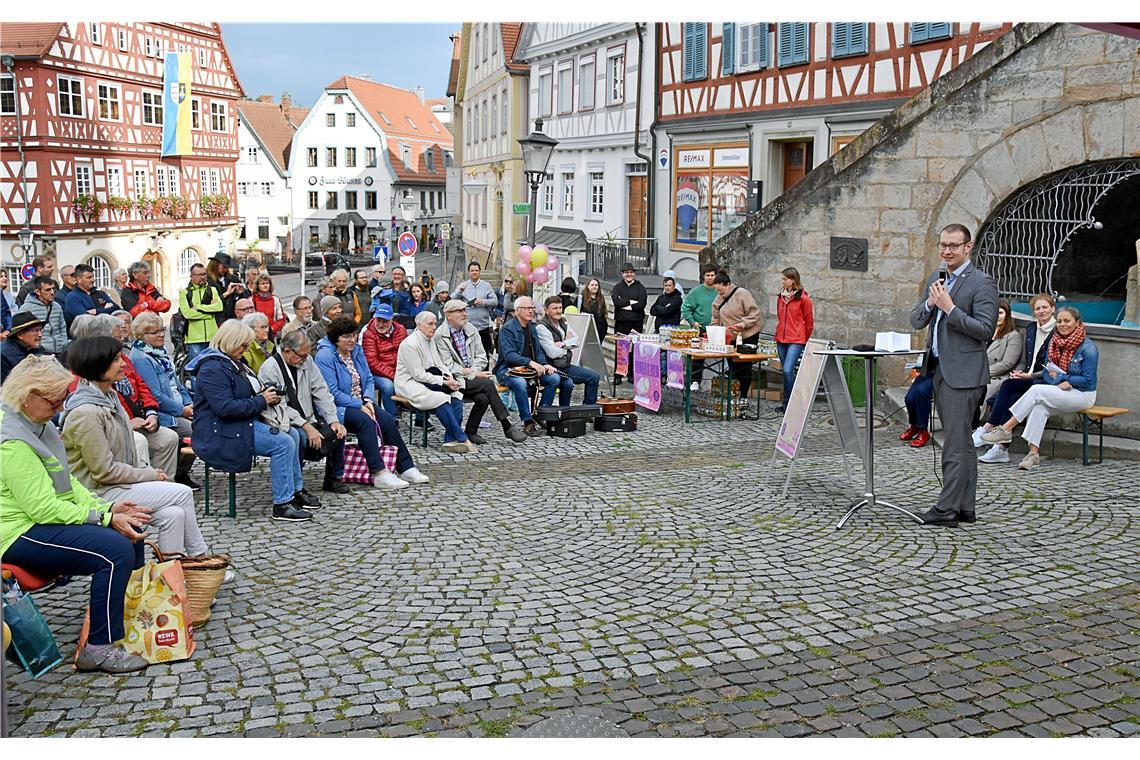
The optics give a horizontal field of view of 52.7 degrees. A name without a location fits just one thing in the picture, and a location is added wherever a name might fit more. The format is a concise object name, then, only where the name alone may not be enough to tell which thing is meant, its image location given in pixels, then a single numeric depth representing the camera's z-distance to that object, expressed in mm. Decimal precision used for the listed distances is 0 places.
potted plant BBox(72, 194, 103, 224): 38844
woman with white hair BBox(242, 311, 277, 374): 9523
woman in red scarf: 10086
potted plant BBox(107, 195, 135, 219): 40500
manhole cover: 4730
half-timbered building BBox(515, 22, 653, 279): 28873
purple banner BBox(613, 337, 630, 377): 14622
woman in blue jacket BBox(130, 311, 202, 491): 9062
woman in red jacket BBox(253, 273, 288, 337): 14609
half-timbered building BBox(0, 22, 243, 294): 37344
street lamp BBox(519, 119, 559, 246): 17062
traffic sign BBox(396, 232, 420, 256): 23062
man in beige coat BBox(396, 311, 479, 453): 11211
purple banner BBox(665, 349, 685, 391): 13469
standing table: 7996
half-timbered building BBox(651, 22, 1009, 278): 19781
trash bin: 12516
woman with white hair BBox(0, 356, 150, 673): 5258
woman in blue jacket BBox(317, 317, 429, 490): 9430
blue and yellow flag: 42281
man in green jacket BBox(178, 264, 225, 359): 13812
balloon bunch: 19380
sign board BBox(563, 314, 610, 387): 14531
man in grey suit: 7633
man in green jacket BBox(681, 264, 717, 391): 14727
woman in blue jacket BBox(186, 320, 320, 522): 8148
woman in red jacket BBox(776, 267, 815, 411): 12852
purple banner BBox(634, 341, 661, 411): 13320
